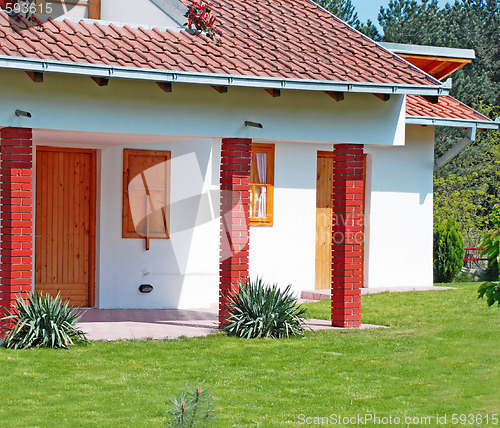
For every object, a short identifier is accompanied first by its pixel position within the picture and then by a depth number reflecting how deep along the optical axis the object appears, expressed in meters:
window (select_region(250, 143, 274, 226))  16.03
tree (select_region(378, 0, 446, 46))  32.12
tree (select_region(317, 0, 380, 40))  34.59
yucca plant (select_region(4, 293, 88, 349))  10.13
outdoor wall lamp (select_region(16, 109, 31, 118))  10.24
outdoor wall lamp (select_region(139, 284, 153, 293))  14.36
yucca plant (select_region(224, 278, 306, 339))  11.14
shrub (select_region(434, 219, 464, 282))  20.28
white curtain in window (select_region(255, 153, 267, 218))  16.08
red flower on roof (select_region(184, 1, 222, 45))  11.91
